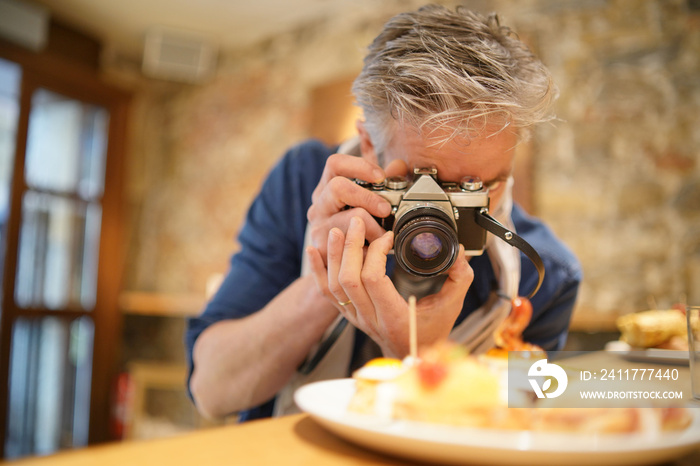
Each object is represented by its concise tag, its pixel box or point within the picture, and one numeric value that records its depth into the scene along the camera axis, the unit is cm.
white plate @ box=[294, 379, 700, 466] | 25
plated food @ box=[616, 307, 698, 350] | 71
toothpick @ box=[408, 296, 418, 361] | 35
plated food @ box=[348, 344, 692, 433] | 29
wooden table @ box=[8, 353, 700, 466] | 25
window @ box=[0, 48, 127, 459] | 226
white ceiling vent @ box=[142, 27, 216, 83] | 274
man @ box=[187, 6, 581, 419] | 51
